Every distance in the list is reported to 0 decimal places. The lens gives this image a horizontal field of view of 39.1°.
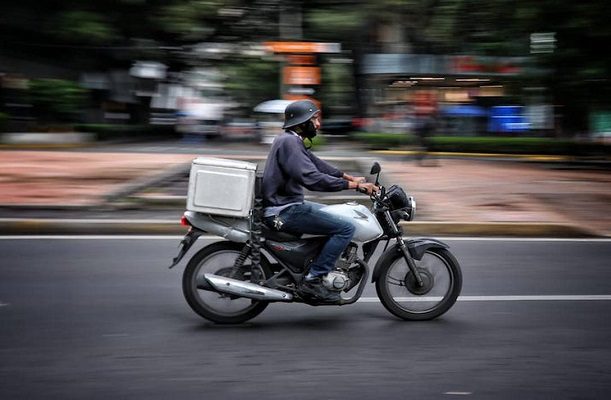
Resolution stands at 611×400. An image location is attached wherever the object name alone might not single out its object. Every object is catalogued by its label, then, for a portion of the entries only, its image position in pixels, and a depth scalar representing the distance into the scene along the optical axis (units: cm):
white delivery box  591
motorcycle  606
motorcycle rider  599
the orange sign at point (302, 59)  3003
